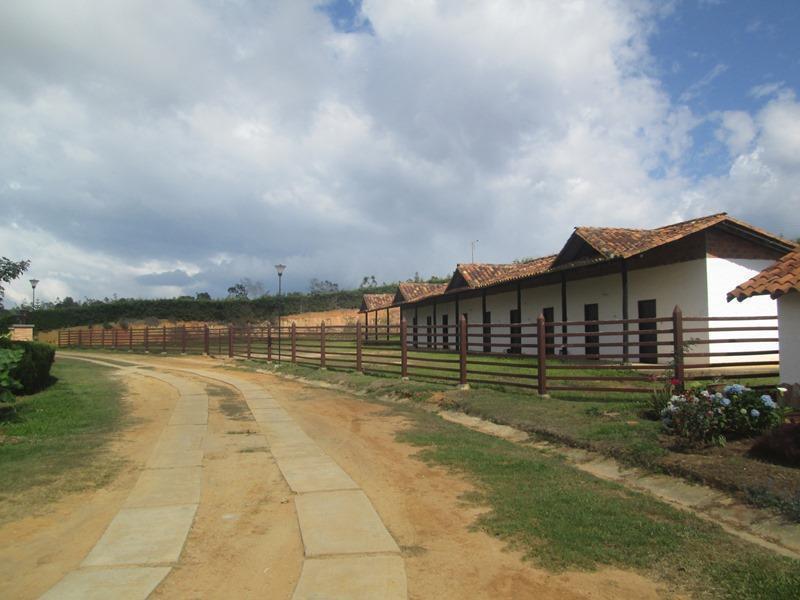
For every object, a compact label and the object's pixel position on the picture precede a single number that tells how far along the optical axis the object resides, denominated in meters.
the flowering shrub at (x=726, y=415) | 7.34
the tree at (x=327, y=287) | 70.00
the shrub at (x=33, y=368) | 14.50
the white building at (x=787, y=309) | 7.69
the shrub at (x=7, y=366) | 10.33
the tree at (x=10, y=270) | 13.70
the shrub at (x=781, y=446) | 6.35
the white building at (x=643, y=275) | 18.16
